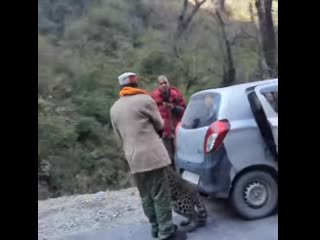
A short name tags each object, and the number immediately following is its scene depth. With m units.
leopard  3.21
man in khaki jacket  2.86
